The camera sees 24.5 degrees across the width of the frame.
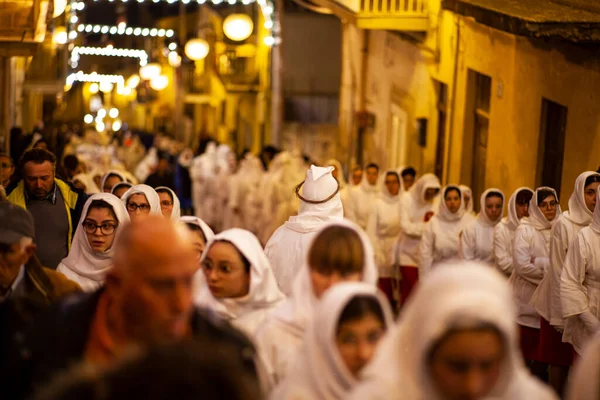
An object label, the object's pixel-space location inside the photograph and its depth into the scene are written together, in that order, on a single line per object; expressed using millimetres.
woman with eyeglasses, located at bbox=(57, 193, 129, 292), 8055
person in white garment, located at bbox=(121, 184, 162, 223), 9539
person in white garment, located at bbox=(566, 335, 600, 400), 4395
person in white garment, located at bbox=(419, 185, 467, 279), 13367
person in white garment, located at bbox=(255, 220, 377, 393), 5449
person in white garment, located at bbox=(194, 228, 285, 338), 6121
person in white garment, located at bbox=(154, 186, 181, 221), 10250
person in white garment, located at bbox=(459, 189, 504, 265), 12367
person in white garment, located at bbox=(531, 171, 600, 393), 9711
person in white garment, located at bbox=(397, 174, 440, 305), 14586
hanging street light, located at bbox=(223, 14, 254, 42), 26516
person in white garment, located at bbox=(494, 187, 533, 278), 11516
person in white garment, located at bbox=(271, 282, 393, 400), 4570
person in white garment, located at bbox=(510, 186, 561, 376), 10695
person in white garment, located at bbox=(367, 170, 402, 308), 15242
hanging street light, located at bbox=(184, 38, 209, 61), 29984
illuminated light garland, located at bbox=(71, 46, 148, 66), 43031
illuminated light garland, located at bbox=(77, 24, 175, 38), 31888
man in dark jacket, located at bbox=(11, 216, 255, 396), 4023
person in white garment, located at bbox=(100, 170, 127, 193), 12808
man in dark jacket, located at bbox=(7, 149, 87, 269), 9508
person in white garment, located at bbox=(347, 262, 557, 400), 4039
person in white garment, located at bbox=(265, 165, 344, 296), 9031
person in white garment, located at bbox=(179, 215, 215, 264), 7750
